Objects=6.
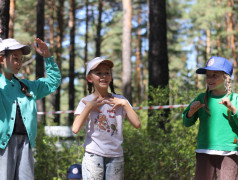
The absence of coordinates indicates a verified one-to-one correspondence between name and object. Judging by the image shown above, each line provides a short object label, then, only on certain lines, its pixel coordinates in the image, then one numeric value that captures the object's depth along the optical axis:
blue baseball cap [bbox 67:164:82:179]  5.10
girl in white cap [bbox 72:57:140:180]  3.57
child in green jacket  3.29
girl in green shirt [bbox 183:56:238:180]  3.70
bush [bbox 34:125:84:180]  6.39
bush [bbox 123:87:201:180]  6.00
